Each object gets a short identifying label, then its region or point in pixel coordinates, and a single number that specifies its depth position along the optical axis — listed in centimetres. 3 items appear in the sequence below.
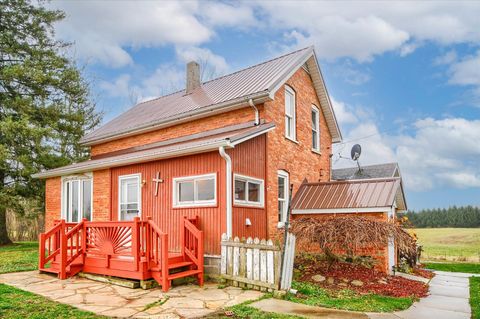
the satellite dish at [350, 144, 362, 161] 1628
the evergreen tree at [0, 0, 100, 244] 1784
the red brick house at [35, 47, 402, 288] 963
